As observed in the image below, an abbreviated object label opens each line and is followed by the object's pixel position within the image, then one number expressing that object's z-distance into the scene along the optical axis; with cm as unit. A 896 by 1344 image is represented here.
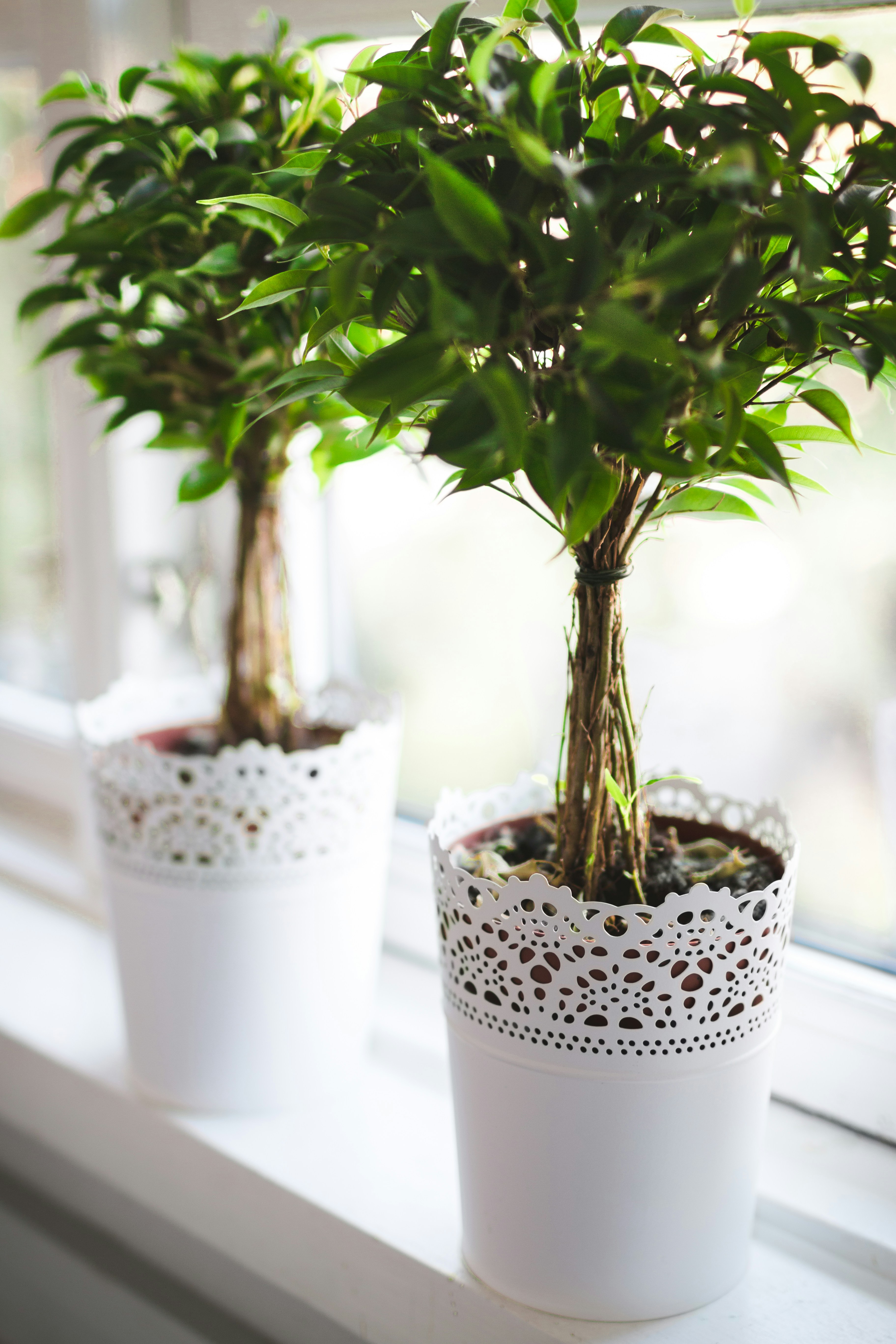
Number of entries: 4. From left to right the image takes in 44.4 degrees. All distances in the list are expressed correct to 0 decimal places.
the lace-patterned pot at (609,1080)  56
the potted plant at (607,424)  41
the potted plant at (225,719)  68
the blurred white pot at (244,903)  79
